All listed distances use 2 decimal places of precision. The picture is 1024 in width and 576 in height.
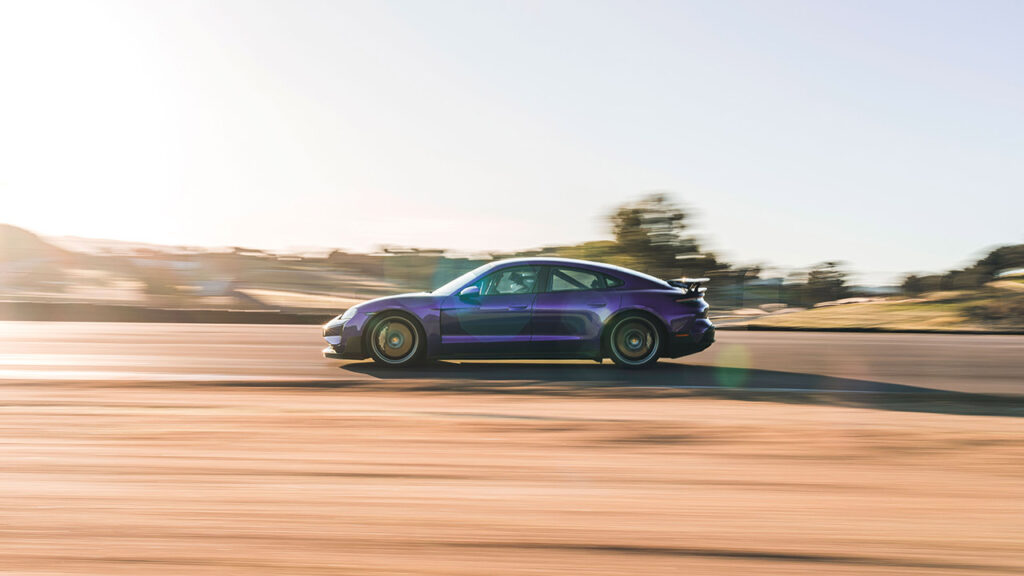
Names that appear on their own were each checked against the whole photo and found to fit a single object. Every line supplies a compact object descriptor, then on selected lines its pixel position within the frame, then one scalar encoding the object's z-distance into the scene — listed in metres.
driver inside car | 10.31
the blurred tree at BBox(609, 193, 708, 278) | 32.88
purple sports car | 10.16
